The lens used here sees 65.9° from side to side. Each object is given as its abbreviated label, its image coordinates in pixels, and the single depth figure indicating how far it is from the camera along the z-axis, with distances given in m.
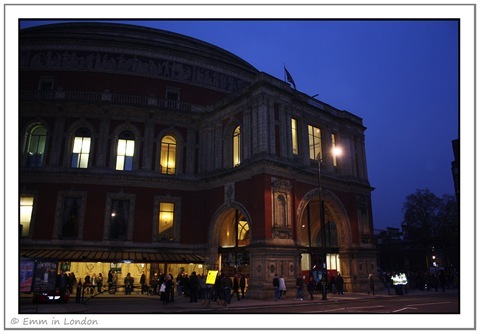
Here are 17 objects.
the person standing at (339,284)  28.28
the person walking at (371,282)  27.86
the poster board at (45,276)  18.31
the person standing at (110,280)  27.71
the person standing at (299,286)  24.18
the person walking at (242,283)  24.34
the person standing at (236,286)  23.53
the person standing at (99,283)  26.22
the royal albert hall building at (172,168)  27.06
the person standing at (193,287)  22.49
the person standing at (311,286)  23.82
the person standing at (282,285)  23.08
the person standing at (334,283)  29.26
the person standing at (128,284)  27.52
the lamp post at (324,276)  23.02
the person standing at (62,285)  20.89
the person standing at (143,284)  28.31
